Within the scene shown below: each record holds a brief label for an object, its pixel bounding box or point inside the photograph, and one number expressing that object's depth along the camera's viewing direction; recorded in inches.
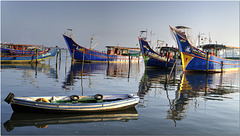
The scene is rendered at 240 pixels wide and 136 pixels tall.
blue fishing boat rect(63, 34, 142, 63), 1878.7
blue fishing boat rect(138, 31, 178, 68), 1469.5
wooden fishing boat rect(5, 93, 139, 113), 326.0
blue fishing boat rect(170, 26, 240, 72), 1141.9
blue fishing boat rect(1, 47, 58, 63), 1502.2
